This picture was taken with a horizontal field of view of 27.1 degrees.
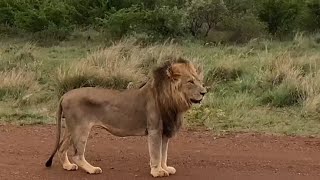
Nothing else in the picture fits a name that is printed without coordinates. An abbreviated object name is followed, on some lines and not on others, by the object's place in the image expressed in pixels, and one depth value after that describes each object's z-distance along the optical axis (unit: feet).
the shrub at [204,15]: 81.46
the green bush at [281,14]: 88.69
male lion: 23.58
